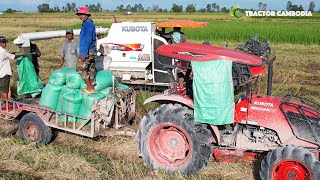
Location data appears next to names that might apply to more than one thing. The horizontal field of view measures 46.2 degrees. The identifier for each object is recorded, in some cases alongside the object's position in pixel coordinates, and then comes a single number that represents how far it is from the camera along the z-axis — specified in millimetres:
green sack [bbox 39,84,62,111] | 5980
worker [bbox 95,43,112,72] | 7257
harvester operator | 10430
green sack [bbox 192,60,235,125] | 4441
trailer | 5621
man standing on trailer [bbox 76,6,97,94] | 5977
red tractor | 4406
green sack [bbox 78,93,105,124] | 5711
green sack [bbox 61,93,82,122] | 5801
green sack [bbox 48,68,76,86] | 6016
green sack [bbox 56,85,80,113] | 5939
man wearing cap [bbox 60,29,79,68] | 7691
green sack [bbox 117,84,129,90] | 6309
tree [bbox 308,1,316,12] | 136950
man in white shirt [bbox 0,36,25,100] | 6902
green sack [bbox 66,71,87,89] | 6020
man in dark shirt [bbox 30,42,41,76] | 7646
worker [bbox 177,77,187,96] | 5295
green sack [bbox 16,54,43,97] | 7078
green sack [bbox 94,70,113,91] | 6172
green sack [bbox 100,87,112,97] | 5942
